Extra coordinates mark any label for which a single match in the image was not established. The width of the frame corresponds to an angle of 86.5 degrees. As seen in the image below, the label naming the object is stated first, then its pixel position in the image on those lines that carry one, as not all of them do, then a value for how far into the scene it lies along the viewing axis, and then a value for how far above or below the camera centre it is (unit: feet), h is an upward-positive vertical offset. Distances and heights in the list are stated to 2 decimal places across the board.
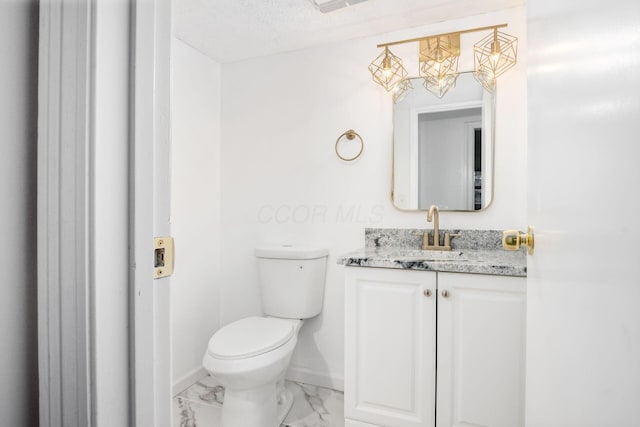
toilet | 4.83 -2.00
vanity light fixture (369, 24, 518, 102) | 5.77 +2.69
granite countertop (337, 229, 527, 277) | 4.48 -0.68
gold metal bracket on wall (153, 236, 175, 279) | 1.77 -0.25
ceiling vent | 5.50 +3.39
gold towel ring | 6.76 +1.48
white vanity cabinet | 4.38 -1.89
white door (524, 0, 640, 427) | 1.02 +0.00
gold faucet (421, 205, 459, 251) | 5.84 -0.46
